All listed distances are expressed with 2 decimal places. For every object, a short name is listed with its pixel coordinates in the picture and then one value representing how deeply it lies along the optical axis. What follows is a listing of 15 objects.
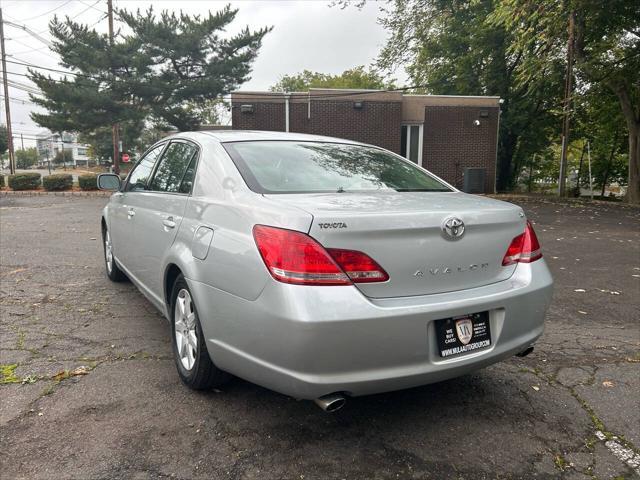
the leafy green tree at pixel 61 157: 96.62
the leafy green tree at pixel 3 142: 51.36
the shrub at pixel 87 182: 19.54
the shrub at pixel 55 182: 19.81
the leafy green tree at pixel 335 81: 37.59
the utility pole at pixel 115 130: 23.84
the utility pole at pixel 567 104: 16.23
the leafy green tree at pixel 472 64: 24.05
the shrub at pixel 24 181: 20.16
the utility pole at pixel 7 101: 29.67
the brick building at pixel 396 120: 20.14
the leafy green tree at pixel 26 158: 105.62
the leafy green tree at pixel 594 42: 13.10
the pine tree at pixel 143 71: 22.98
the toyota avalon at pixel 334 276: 2.05
